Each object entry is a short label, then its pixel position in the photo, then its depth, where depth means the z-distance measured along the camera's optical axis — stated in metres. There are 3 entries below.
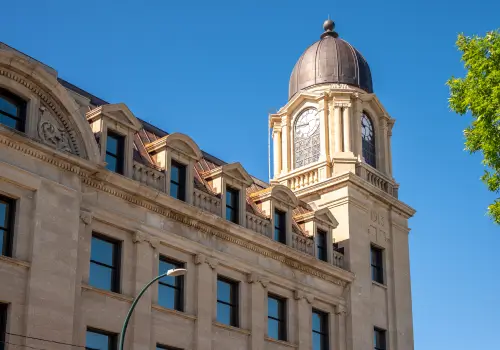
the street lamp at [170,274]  27.44
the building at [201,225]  31.56
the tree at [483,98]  27.45
